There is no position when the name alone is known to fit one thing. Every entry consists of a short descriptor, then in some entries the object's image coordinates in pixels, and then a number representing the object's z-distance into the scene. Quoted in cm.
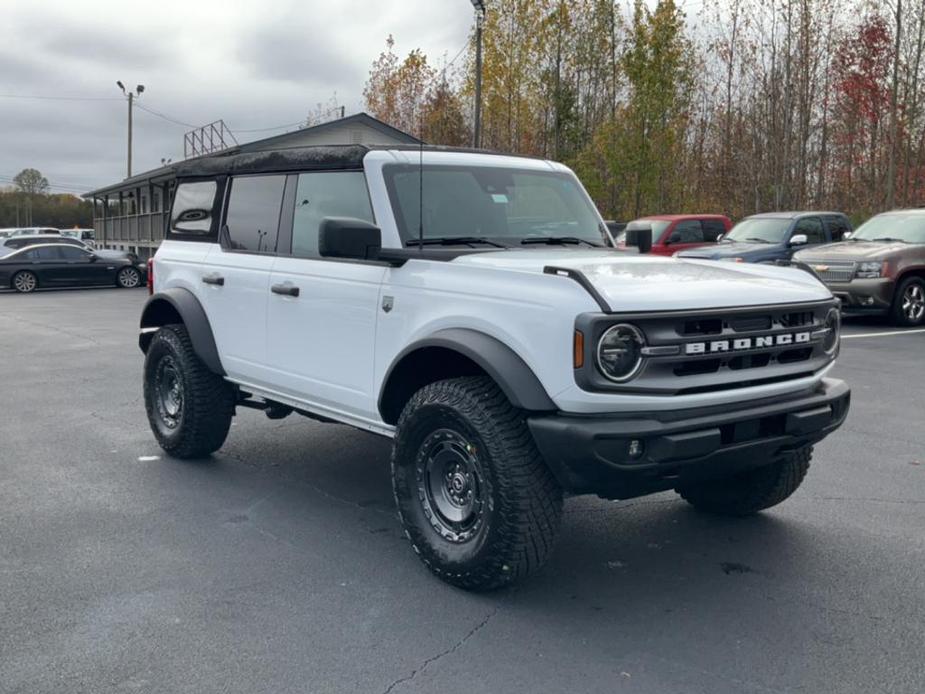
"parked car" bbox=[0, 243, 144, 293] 2689
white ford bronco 370
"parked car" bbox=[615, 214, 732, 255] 1877
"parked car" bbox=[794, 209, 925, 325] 1426
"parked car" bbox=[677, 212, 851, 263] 1622
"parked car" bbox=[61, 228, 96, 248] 6291
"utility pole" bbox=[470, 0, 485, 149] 2325
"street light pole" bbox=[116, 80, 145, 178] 5828
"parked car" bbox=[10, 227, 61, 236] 5231
